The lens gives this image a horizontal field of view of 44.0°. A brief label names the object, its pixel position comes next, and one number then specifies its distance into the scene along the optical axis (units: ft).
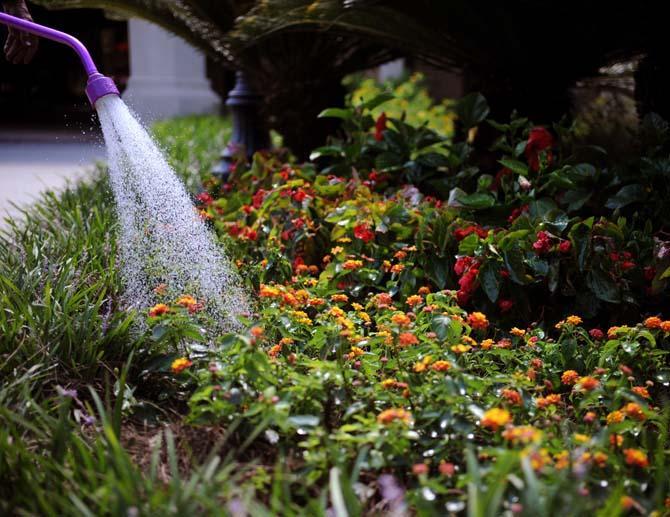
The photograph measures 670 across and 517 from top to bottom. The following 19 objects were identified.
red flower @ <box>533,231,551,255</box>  9.21
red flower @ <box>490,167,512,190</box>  11.73
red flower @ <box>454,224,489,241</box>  9.93
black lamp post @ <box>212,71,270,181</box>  17.78
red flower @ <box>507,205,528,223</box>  10.51
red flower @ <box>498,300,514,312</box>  9.13
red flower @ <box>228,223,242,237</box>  11.38
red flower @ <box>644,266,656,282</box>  9.09
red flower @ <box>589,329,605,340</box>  8.05
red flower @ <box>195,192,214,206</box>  12.60
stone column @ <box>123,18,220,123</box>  40.91
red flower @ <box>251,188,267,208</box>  12.19
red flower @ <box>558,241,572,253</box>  9.18
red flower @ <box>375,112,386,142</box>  13.67
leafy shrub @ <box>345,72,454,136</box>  31.19
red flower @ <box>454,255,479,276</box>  9.31
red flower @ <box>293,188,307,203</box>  11.28
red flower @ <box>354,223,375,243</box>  10.09
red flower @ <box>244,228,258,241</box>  11.01
